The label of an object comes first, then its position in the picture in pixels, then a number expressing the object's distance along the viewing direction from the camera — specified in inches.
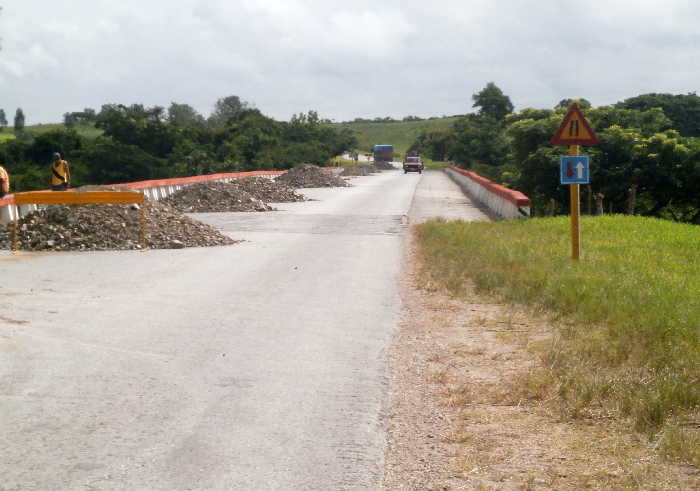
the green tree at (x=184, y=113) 6648.6
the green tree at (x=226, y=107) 7421.3
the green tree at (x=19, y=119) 6866.1
